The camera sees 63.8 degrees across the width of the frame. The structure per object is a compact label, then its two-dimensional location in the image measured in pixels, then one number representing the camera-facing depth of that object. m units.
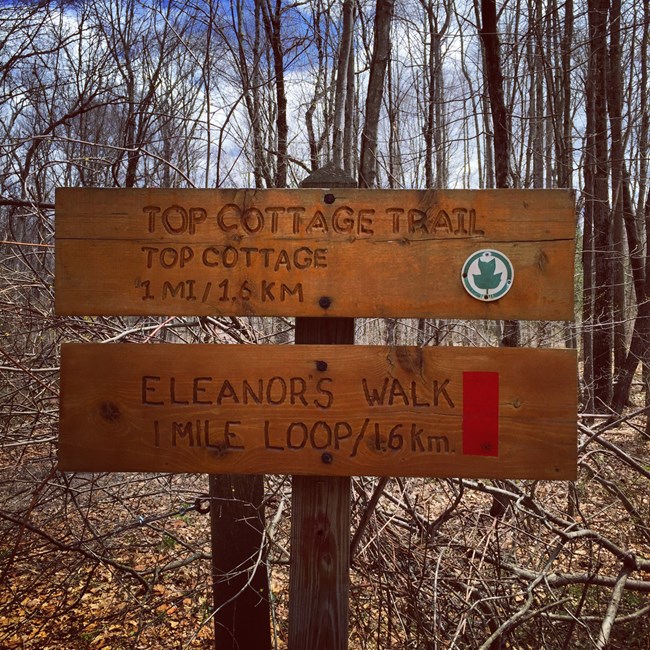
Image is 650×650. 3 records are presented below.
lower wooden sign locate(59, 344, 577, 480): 1.47
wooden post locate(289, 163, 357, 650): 1.59
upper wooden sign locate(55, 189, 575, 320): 1.49
